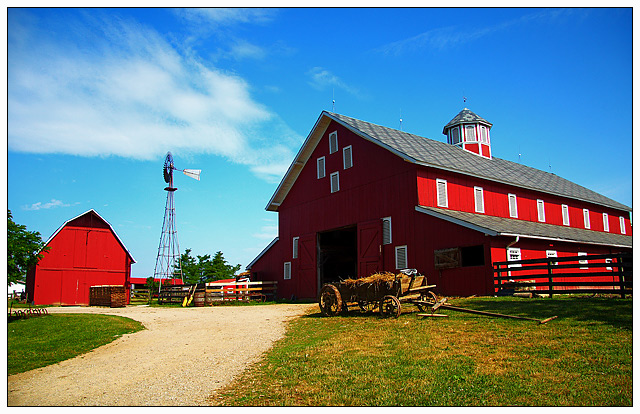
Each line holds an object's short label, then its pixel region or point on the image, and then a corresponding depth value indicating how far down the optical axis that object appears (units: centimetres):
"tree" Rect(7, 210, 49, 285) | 2147
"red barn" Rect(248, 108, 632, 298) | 2212
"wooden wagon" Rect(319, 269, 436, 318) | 1491
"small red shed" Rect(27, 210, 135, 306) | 3612
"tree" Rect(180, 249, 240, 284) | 6100
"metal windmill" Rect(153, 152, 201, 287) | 4162
